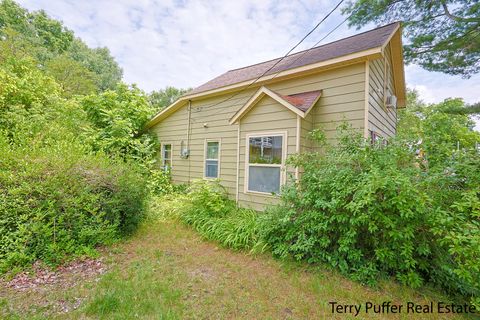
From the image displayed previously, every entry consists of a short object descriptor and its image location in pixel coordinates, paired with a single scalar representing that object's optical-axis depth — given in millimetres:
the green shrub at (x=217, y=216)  4191
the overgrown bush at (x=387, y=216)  2404
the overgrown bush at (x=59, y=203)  3193
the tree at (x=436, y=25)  7105
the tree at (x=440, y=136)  2965
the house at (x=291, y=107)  4547
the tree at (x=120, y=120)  8164
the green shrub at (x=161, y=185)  7695
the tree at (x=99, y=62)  24250
